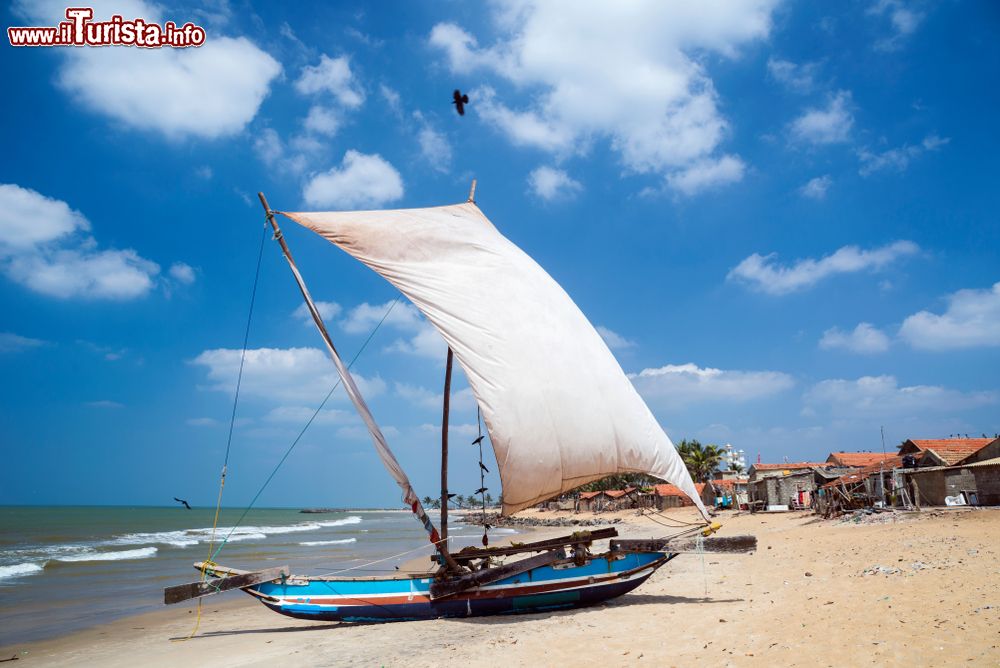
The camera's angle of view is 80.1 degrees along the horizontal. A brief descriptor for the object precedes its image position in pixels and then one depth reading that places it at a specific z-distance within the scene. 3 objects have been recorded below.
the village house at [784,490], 35.94
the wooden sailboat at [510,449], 10.67
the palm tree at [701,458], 62.21
